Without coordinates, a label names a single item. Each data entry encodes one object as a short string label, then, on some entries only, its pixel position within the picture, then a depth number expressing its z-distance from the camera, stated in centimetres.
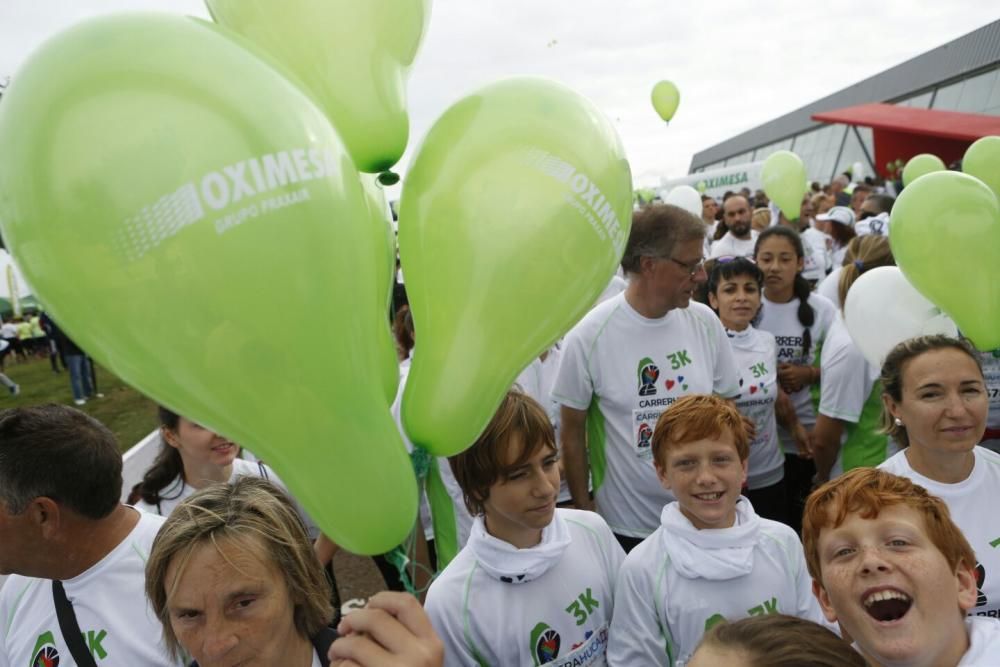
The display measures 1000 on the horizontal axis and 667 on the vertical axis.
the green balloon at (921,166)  706
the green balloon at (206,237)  82
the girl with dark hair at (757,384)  297
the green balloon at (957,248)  235
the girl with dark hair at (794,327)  341
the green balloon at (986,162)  383
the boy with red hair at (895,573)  126
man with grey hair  250
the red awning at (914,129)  1616
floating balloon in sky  1077
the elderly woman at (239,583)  133
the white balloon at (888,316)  262
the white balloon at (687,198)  861
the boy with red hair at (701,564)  171
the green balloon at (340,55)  113
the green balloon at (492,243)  114
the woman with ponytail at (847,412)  284
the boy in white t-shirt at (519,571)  167
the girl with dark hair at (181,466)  223
